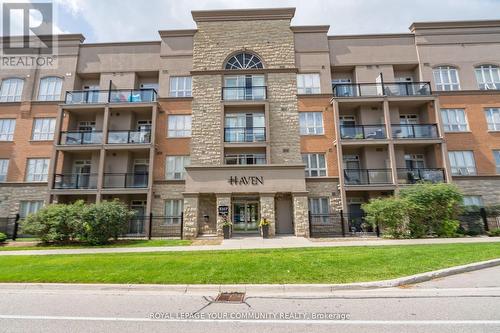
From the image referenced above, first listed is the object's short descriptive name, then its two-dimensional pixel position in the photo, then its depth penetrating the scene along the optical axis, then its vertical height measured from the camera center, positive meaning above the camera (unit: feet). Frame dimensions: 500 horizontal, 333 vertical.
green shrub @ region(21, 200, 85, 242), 50.60 -1.49
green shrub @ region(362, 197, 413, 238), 53.26 -0.98
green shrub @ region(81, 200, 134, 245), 50.49 -1.21
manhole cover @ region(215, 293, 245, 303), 19.31 -6.19
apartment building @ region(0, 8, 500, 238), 67.77 +25.55
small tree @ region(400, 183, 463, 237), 53.00 -0.09
